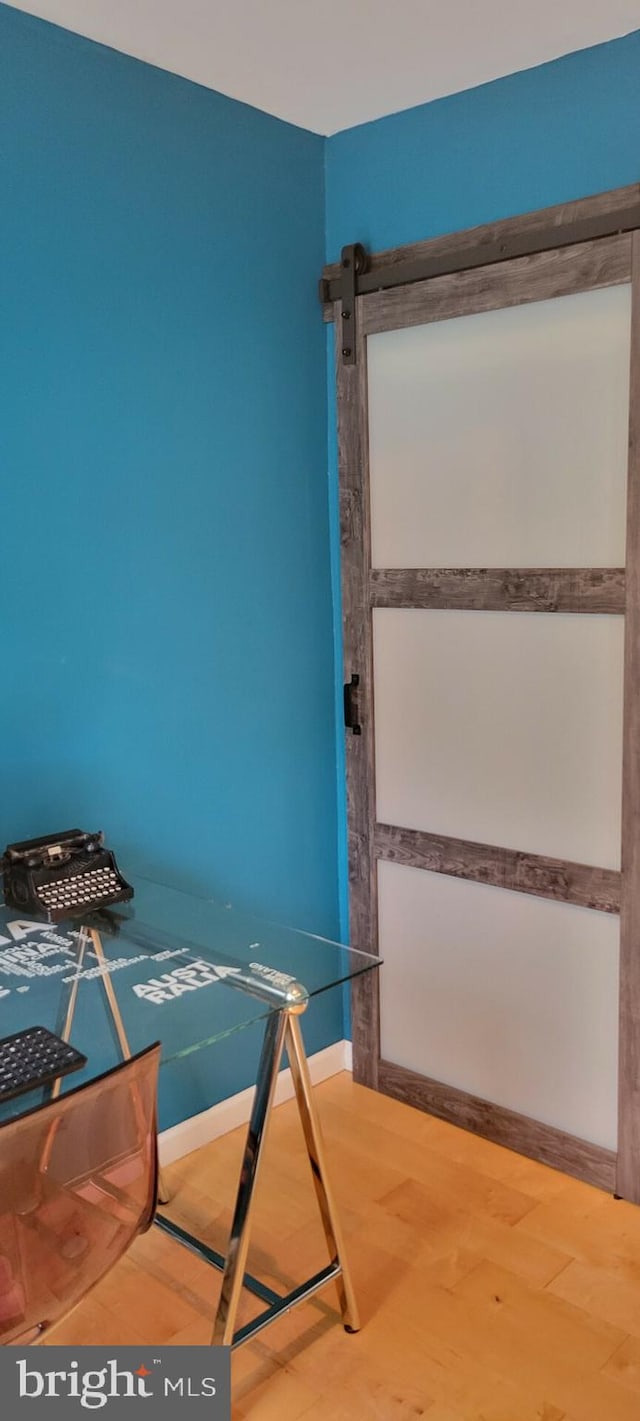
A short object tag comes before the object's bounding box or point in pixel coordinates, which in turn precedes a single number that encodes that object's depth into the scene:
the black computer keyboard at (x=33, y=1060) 1.48
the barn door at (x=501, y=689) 2.38
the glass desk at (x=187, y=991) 1.70
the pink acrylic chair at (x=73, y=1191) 1.38
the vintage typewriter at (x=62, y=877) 2.07
